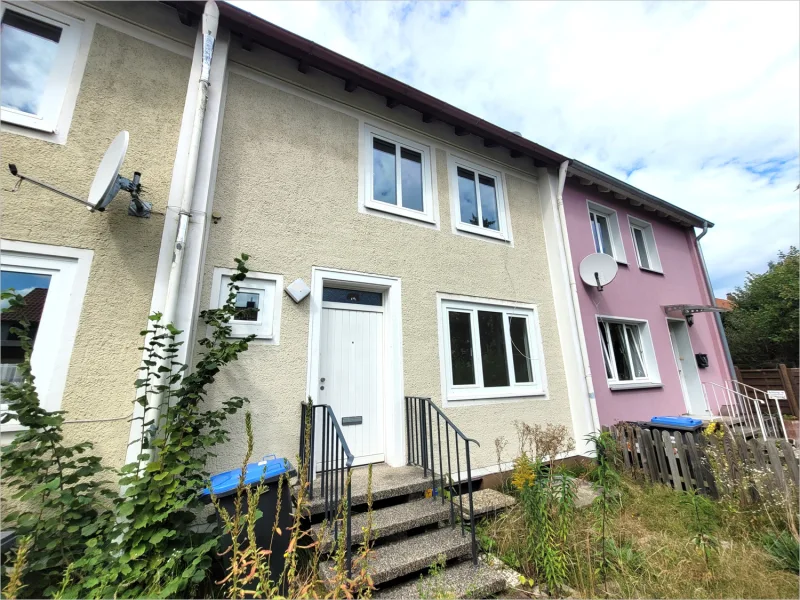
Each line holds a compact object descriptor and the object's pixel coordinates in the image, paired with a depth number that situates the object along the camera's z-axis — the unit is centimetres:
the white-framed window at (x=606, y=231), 838
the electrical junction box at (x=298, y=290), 424
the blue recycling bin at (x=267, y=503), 278
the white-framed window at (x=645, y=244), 922
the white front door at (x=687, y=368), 843
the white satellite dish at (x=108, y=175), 307
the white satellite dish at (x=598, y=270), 694
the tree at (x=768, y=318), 1563
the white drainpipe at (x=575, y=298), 611
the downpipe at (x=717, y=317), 930
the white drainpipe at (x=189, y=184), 338
